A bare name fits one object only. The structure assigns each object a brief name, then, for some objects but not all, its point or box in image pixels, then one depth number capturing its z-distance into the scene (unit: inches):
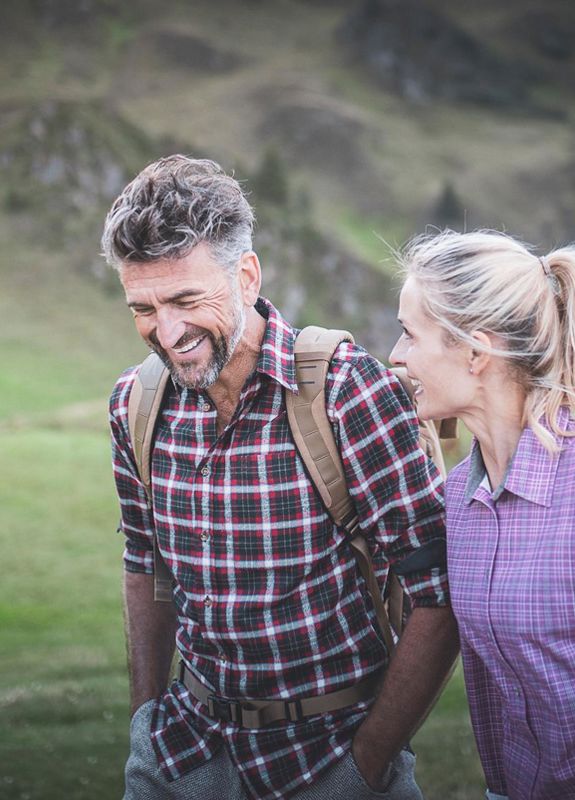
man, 101.0
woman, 89.6
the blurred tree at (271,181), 1572.3
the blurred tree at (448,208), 1589.6
